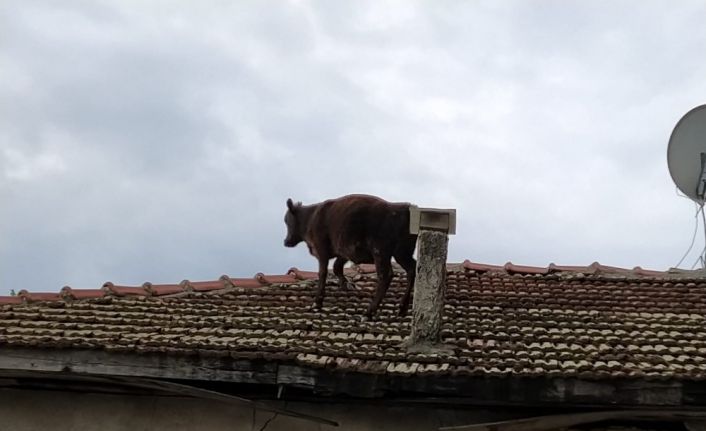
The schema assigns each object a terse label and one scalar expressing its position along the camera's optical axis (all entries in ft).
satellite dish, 31.78
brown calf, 23.13
